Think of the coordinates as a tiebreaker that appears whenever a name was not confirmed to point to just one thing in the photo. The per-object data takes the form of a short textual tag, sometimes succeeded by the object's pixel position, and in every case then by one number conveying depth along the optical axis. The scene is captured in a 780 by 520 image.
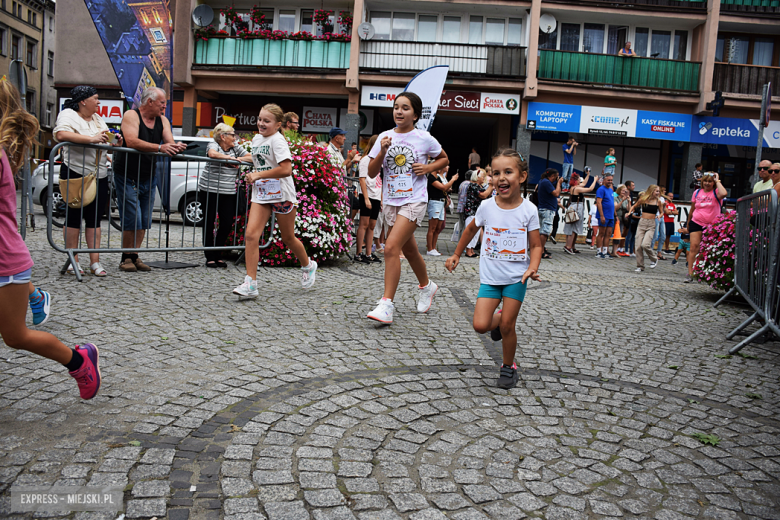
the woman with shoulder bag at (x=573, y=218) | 16.17
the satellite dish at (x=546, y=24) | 24.95
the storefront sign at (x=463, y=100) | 23.88
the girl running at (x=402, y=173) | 5.61
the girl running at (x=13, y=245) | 2.89
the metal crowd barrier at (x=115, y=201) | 7.03
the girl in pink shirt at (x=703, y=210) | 10.65
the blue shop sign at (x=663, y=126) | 24.52
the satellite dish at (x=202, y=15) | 24.59
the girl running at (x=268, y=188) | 6.31
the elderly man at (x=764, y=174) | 10.20
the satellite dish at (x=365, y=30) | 23.84
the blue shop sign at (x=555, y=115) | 24.44
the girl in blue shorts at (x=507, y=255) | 4.16
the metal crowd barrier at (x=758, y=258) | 5.53
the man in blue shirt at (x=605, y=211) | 15.48
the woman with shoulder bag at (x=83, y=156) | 6.97
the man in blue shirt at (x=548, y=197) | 13.70
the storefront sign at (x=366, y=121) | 25.53
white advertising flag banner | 8.41
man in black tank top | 7.36
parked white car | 14.15
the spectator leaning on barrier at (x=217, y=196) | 8.53
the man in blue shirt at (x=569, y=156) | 20.59
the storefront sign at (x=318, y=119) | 26.73
